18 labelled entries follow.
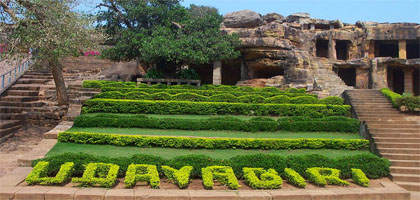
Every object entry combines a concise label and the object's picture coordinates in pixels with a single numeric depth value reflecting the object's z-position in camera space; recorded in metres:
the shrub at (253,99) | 14.74
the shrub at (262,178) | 6.98
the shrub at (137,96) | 14.16
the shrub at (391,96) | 13.27
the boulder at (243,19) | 31.48
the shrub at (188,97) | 14.46
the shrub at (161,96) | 14.36
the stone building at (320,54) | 19.31
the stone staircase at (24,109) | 11.67
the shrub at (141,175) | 6.70
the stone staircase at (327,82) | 17.01
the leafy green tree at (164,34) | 16.97
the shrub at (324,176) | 7.31
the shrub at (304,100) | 14.55
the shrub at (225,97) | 14.54
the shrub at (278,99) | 14.60
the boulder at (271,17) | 33.69
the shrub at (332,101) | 14.48
